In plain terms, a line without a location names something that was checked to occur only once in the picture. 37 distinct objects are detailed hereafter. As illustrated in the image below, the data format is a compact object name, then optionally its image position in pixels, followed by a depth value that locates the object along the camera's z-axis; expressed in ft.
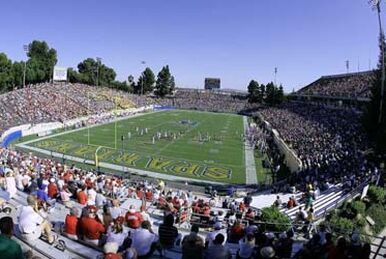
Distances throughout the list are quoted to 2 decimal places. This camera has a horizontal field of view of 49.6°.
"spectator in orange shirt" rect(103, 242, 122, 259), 20.08
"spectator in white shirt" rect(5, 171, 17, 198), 39.57
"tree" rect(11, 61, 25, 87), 286.29
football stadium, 27.37
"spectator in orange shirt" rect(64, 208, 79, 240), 28.66
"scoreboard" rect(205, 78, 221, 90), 503.61
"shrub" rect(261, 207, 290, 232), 45.96
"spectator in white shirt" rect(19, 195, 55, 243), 26.68
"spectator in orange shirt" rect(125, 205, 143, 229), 31.24
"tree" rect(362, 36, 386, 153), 83.92
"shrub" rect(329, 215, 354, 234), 50.18
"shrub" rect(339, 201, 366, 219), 56.80
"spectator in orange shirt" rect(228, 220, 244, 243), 35.99
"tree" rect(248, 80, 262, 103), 390.01
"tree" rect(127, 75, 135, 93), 423.23
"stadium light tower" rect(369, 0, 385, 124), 84.61
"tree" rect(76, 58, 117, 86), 369.65
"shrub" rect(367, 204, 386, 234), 58.49
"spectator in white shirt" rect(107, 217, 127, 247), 25.03
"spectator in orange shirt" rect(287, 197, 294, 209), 59.68
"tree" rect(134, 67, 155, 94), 409.90
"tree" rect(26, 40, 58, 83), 309.63
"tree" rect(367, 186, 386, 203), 64.08
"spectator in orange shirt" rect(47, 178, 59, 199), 42.37
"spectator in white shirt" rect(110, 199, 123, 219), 32.83
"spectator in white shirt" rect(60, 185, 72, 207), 40.47
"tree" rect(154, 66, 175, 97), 405.39
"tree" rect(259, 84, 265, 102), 388.37
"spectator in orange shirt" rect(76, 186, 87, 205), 41.75
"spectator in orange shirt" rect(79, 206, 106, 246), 27.61
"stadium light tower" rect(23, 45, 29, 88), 266.67
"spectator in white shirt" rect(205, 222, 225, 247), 29.41
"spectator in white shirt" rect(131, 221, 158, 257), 25.48
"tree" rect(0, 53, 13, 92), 268.72
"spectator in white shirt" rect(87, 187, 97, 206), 42.59
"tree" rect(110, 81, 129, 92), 413.30
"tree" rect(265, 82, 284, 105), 345.72
